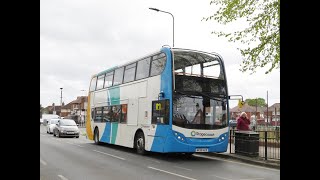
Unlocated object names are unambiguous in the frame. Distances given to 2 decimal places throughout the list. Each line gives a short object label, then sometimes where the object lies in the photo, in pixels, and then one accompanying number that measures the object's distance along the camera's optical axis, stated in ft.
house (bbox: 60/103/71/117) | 469.98
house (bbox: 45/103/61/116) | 504.27
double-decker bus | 43.55
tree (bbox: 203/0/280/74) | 51.19
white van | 201.78
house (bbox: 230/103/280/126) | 420.97
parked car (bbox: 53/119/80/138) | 96.22
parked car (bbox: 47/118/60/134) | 120.08
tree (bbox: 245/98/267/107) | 375.43
